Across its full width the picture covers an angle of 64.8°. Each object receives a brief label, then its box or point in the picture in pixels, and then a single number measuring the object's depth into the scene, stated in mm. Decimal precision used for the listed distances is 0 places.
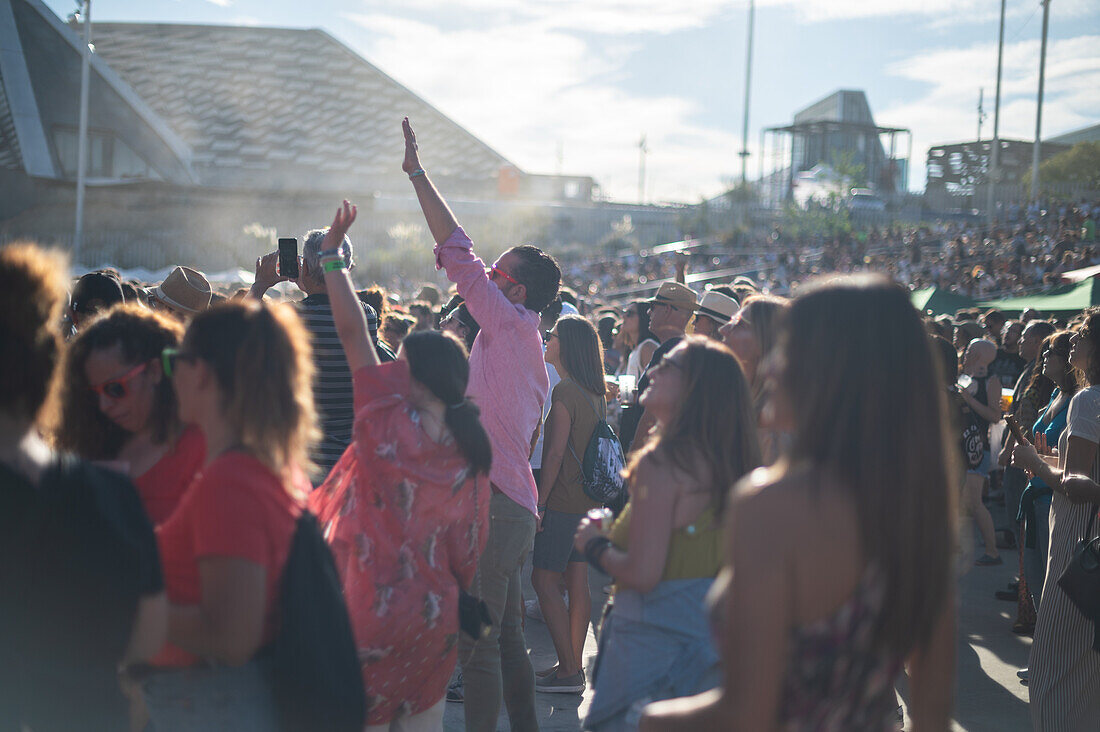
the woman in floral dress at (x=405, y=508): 2482
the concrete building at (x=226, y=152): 32688
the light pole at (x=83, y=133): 26609
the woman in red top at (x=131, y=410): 2236
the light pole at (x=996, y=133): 33750
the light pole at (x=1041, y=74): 31797
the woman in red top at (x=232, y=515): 1795
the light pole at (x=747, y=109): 40719
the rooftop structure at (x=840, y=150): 57366
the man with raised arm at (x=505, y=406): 3328
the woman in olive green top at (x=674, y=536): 2268
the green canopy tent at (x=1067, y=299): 11211
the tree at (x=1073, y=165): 44250
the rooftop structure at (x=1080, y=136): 59066
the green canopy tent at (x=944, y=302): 13633
